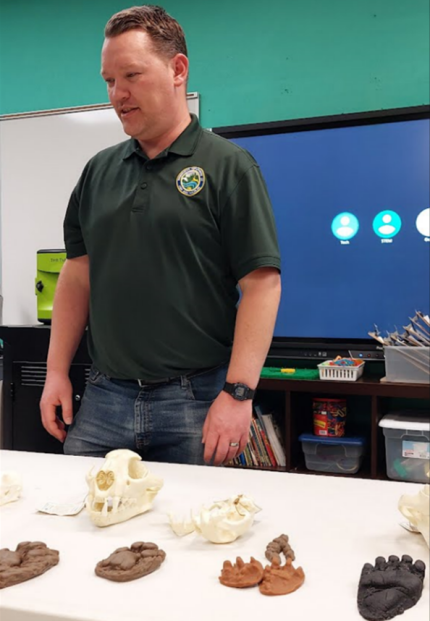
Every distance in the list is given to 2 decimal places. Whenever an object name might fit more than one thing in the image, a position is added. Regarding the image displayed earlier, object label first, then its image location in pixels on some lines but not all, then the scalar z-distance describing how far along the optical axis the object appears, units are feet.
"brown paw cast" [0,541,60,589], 2.08
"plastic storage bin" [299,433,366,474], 7.71
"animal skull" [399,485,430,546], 2.24
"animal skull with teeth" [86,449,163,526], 2.57
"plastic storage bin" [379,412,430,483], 7.30
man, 3.83
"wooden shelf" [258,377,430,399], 7.16
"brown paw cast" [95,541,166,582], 2.06
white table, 1.89
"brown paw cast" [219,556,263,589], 2.01
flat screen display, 7.96
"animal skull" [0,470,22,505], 2.86
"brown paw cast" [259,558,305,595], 1.97
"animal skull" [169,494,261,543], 2.36
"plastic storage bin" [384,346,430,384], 6.05
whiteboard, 10.03
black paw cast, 1.84
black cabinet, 8.51
